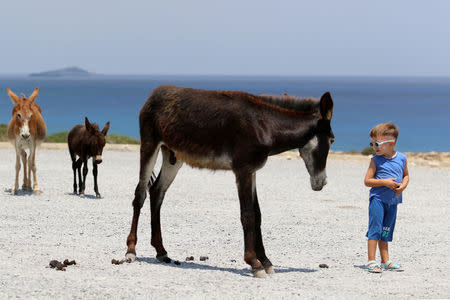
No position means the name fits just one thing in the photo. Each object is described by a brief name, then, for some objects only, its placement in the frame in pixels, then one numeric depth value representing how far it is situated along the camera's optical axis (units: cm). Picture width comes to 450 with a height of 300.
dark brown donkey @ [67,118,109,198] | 3028
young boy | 1725
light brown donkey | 3052
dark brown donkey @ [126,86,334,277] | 1642
